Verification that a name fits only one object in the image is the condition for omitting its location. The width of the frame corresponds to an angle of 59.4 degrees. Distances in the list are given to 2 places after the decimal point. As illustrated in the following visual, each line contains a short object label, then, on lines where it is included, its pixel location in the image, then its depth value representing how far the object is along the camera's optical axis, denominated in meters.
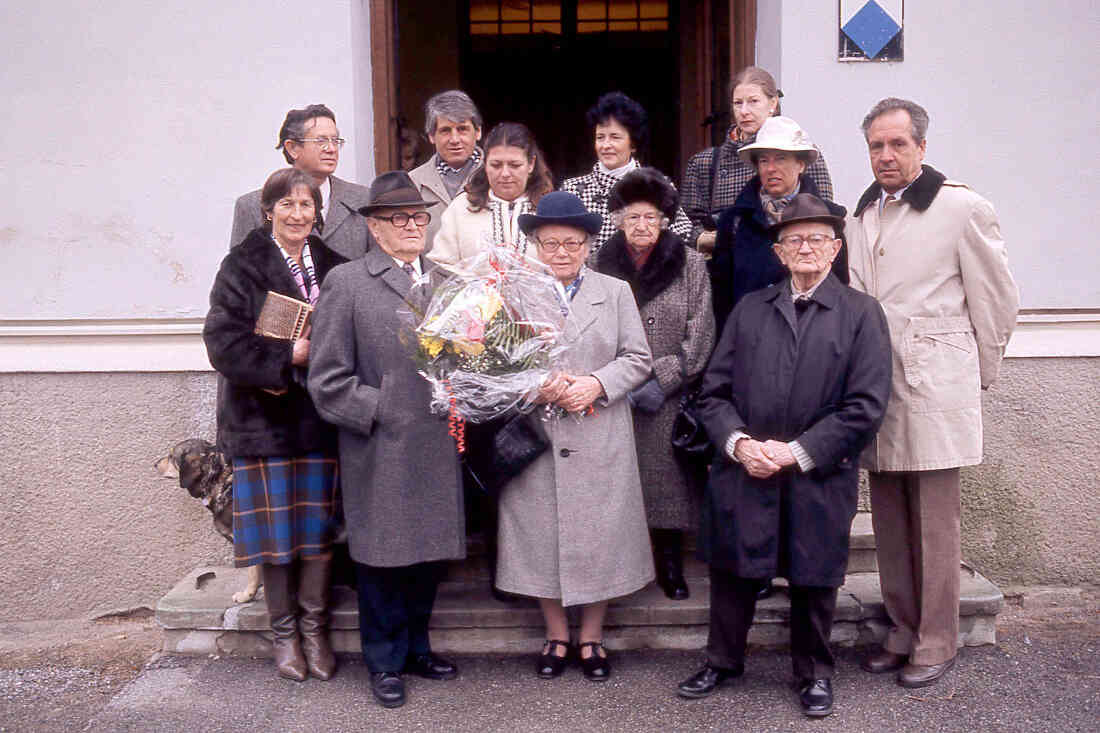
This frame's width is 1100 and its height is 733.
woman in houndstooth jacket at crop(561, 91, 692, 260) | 4.37
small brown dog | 4.21
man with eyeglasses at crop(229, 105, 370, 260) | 4.13
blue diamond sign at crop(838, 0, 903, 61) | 4.86
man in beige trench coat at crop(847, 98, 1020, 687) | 3.72
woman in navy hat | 3.70
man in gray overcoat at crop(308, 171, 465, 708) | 3.61
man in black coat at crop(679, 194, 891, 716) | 3.48
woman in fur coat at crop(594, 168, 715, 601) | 3.97
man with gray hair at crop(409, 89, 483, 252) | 4.51
